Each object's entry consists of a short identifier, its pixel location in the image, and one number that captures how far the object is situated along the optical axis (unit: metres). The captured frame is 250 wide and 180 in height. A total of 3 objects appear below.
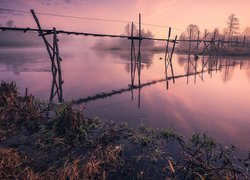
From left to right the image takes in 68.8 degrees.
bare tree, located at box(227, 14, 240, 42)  83.88
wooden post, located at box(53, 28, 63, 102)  10.98
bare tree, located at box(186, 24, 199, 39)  110.96
